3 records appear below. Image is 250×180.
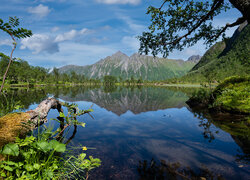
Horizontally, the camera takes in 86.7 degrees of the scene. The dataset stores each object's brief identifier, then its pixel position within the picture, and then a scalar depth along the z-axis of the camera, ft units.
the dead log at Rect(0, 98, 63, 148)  13.52
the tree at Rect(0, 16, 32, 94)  11.16
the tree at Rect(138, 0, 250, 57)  27.86
